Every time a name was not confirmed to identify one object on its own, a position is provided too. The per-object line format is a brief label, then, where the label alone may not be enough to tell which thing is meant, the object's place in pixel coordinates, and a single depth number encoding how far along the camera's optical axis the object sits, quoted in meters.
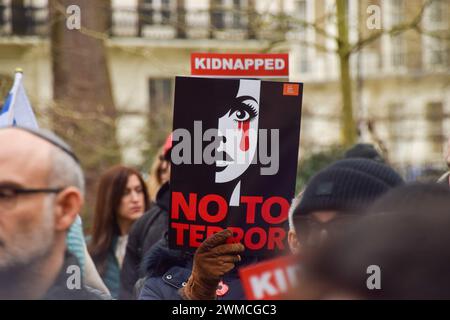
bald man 3.84
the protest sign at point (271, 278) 3.00
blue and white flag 5.86
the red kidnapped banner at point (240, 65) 6.28
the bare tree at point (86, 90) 18.22
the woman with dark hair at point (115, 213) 10.41
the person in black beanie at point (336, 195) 5.00
